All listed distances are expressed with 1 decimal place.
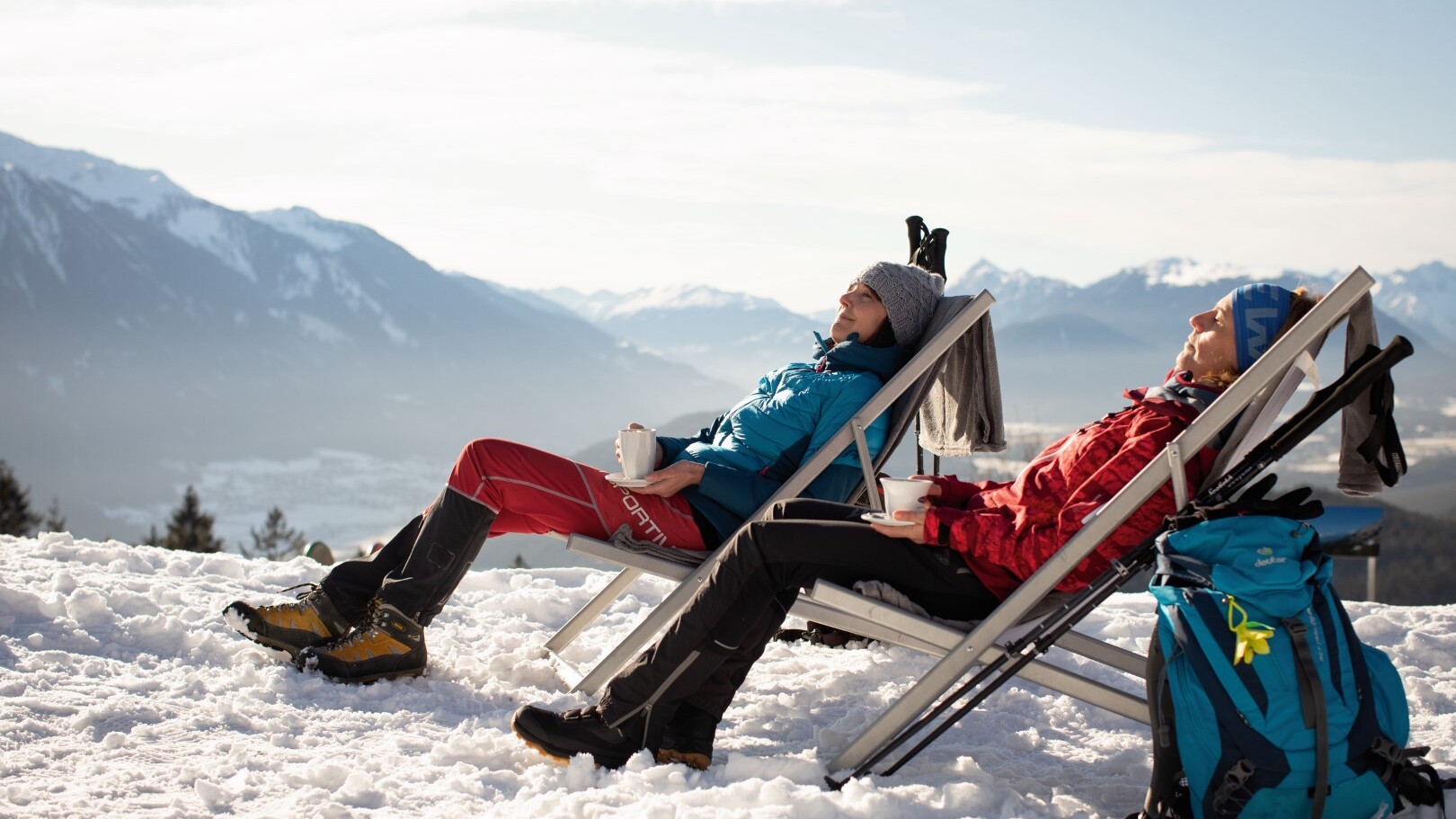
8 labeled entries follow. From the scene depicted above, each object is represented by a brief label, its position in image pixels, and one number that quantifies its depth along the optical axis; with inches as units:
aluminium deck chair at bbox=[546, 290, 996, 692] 148.4
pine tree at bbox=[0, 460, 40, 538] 1485.0
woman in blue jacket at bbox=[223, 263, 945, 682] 150.9
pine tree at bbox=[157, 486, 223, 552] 1552.7
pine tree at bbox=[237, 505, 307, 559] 1654.8
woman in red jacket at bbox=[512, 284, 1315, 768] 114.0
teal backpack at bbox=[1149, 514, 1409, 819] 96.7
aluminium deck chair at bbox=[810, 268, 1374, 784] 105.2
